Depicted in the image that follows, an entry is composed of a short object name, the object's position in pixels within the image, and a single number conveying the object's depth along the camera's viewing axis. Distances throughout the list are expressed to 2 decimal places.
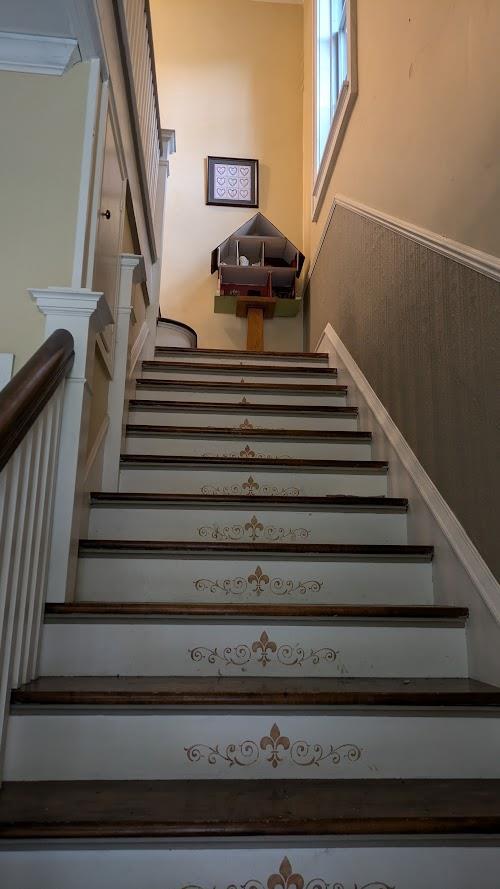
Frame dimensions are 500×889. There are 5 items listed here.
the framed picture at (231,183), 5.20
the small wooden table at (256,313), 4.61
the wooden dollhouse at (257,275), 4.64
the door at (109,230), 1.84
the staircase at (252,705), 1.02
